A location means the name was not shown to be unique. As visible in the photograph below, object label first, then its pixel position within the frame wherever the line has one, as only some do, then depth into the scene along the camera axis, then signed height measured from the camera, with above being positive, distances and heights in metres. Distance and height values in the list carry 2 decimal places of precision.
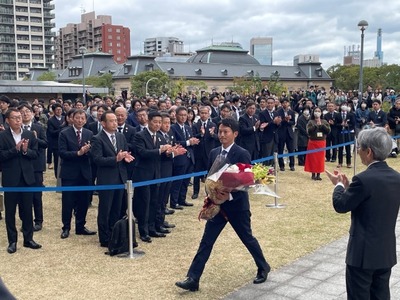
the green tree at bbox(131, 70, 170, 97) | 58.11 +1.95
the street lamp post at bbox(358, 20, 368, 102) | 19.61 +2.88
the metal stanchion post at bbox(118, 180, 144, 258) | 6.51 -1.76
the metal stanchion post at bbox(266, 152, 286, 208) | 9.62 -2.20
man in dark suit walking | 5.40 -1.40
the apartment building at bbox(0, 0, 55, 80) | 100.25 +13.61
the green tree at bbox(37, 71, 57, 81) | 78.83 +3.53
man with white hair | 3.67 -0.89
